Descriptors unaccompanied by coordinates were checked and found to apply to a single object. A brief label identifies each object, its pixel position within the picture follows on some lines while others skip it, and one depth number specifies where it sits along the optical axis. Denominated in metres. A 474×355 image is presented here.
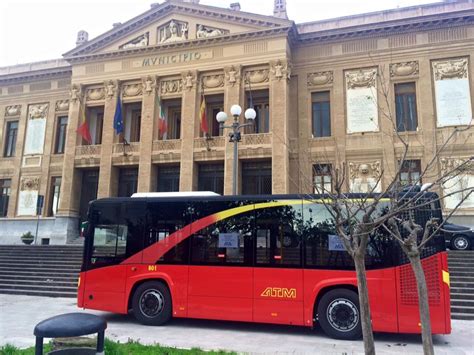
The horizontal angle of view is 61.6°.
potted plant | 24.78
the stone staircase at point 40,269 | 15.04
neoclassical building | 21.72
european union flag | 23.81
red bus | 8.46
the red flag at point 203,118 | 22.44
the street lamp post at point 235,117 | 13.45
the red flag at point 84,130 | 24.89
